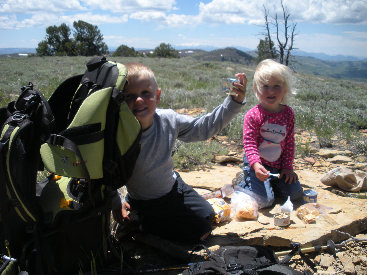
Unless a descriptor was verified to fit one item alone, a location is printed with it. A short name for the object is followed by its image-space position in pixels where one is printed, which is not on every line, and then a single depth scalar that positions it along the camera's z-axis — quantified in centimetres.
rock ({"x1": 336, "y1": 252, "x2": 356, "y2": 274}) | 249
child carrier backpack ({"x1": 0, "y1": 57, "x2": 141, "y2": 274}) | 171
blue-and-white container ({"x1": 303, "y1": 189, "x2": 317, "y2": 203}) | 331
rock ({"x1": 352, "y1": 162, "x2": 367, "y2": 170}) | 456
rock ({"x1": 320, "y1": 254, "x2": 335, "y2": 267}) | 254
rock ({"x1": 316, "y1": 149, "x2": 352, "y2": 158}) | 502
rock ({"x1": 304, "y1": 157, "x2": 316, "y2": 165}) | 475
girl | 329
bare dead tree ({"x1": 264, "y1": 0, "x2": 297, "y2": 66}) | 1745
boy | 261
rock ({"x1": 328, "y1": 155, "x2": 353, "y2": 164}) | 479
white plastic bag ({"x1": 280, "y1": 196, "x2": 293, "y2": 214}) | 315
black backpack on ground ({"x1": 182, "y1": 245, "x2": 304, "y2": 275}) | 203
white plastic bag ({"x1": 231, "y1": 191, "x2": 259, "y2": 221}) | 309
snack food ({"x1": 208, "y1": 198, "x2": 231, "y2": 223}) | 302
